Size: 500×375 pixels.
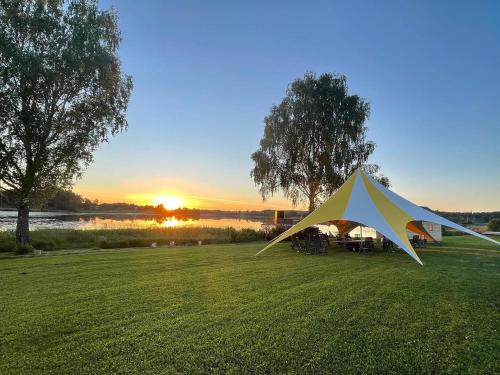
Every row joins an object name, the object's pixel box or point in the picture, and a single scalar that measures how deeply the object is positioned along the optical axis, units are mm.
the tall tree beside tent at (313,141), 18953
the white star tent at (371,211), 8844
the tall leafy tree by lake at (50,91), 11133
